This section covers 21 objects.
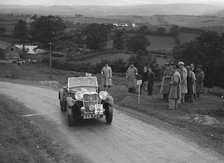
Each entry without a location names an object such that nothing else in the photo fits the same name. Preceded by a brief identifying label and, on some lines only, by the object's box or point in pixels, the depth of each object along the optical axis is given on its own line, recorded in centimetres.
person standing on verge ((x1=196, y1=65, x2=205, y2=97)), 2053
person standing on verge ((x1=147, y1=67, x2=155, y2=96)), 2178
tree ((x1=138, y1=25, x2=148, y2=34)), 9982
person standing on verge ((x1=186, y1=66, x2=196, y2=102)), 1905
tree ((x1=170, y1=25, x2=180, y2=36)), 8951
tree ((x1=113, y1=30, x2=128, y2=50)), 8830
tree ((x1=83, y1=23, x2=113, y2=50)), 9056
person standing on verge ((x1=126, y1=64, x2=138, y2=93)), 2242
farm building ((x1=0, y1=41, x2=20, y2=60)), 8781
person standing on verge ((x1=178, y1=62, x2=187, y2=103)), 1809
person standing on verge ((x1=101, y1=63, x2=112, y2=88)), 2344
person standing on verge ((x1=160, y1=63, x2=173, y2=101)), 1875
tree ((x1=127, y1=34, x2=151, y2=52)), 8288
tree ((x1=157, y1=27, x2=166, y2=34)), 9498
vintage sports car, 1429
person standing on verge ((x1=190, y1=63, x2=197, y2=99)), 1938
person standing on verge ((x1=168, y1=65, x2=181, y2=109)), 1695
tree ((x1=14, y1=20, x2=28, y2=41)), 10768
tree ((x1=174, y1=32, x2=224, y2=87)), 5372
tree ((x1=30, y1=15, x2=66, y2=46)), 9519
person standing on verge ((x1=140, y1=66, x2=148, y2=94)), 2233
